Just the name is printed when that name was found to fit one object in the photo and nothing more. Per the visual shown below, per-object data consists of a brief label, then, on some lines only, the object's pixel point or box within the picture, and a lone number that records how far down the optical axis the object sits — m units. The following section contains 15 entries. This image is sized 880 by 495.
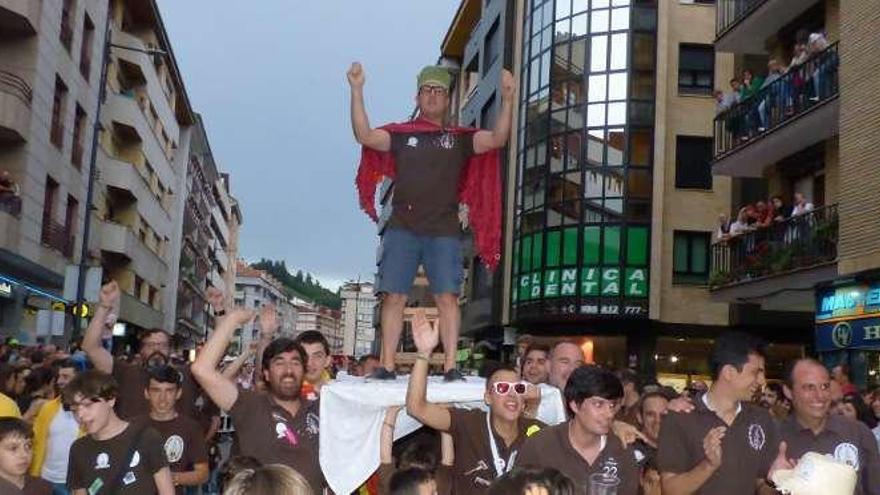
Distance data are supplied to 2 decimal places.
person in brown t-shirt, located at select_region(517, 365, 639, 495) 5.12
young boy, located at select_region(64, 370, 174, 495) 5.68
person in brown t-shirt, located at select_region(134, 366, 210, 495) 6.91
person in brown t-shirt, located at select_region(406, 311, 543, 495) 5.58
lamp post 20.08
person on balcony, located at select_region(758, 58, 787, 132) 19.27
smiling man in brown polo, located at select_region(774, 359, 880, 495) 5.68
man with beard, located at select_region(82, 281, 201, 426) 7.32
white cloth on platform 6.12
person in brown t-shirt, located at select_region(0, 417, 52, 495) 5.41
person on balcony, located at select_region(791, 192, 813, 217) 18.29
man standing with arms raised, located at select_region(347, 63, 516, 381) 7.76
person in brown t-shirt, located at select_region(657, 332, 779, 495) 5.21
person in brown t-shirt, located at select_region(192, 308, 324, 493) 5.89
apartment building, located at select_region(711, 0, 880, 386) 16.28
